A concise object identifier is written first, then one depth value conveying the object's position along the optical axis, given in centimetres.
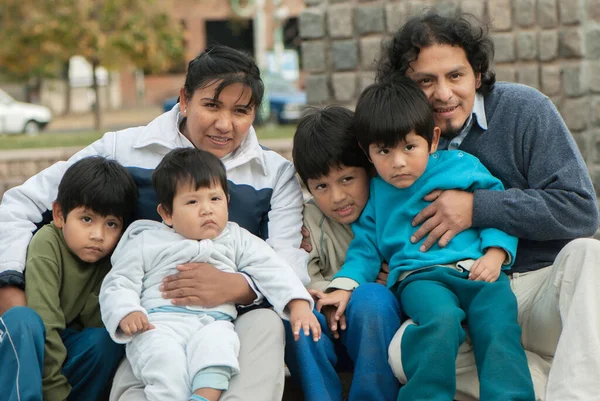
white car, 2197
